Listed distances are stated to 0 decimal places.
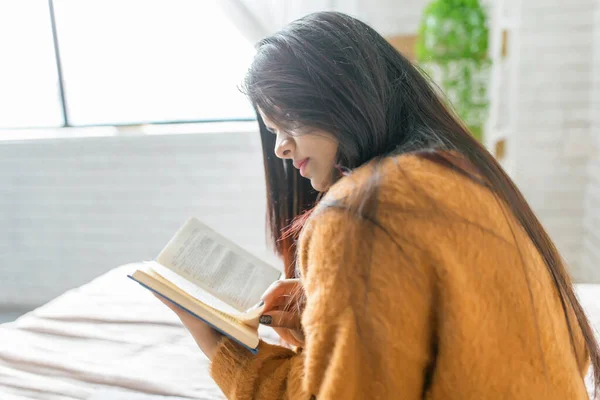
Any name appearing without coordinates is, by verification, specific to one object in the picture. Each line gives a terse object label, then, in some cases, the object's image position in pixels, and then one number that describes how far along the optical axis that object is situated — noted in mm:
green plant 1854
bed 1123
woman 637
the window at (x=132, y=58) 2584
